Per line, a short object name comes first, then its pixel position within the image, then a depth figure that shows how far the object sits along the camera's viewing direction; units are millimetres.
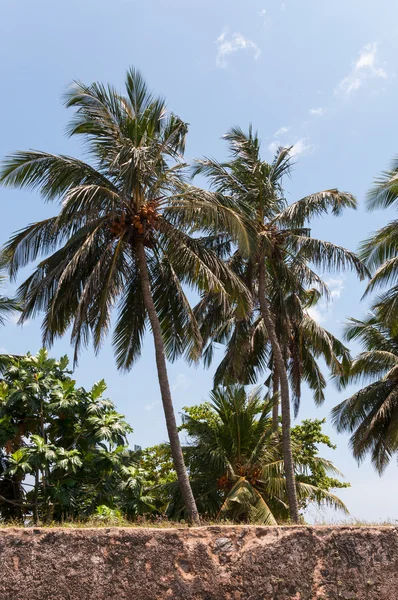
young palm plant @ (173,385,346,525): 16703
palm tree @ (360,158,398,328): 16750
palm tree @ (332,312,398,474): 23031
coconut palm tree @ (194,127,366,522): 17953
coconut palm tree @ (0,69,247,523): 13203
